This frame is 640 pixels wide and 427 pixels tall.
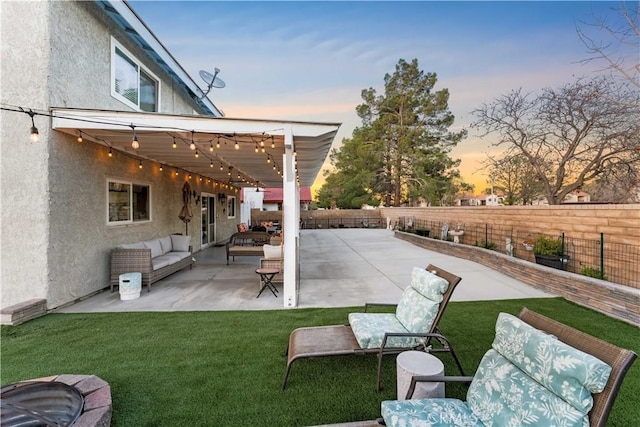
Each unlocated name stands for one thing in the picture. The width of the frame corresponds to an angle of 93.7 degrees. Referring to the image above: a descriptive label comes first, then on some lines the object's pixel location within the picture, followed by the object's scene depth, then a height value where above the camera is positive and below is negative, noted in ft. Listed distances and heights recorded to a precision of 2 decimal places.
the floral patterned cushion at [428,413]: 5.99 -4.23
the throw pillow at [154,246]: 23.66 -2.86
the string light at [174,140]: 13.87 +4.47
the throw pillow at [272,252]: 20.99 -2.88
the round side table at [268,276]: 19.53 -4.32
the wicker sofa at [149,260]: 19.85 -3.71
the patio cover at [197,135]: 15.76 +4.65
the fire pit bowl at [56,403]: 5.99 -4.41
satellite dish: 32.21 +14.52
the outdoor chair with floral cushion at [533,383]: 4.74 -3.12
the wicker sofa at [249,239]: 32.79 -3.15
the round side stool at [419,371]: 7.17 -3.93
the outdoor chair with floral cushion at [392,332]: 9.58 -4.10
